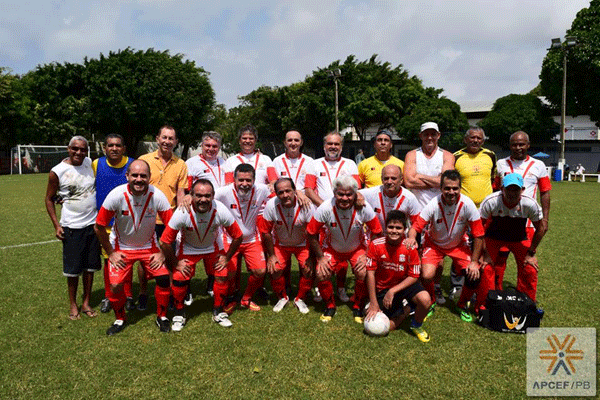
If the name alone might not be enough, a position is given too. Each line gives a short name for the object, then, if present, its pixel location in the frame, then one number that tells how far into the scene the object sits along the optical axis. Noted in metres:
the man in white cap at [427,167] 5.77
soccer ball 4.60
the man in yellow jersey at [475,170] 5.93
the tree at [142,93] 39.82
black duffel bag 4.59
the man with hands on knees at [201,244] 4.83
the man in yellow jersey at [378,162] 5.90
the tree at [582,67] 29.61
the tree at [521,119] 39.28
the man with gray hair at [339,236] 5.21
